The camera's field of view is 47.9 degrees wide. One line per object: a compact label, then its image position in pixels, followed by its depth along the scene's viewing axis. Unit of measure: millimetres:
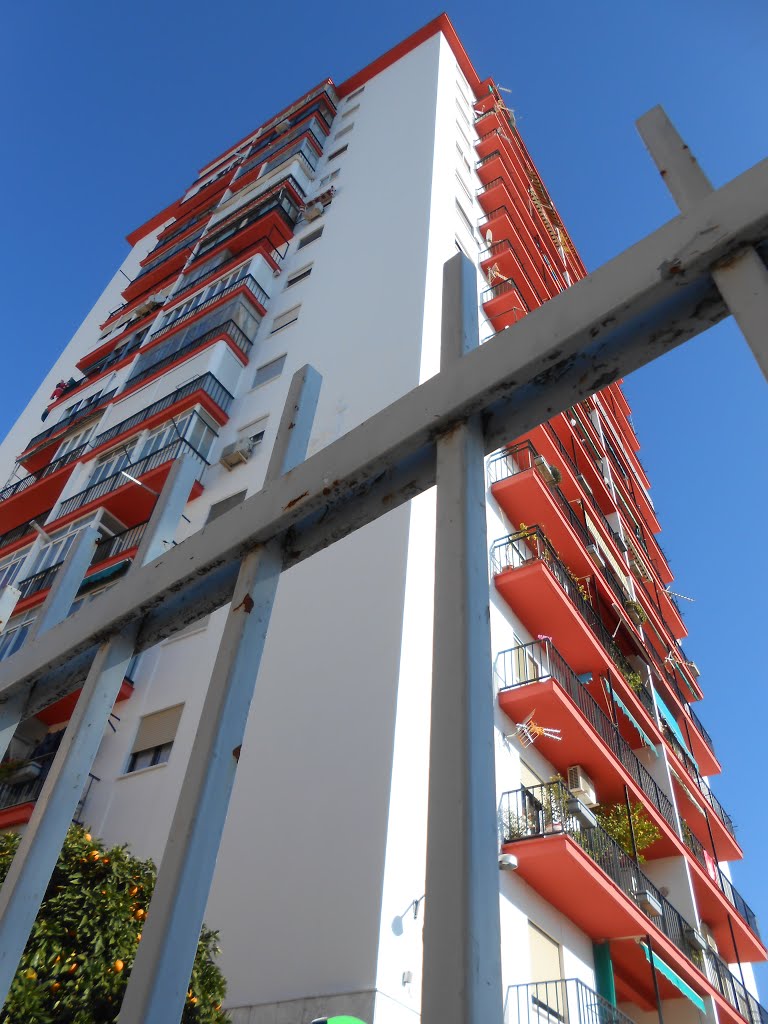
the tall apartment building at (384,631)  10297
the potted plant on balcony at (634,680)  18219
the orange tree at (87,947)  7078
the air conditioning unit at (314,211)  26453
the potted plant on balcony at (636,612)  20688
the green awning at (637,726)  17297
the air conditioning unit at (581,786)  13906
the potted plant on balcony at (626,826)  14477
